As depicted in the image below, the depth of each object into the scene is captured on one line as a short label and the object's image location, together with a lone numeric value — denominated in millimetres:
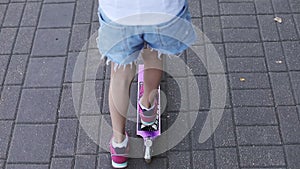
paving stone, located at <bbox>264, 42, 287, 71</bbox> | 3316
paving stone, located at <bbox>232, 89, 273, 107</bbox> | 3117
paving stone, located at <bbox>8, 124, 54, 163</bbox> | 2916
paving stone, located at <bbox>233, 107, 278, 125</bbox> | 3021
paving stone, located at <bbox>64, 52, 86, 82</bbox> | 3323
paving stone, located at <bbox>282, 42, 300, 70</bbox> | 3322
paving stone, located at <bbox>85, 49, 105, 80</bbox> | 3332
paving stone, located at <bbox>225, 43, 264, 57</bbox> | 3400
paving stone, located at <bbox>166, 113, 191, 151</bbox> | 2924
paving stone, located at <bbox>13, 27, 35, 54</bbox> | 3520
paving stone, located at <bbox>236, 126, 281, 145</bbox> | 2927
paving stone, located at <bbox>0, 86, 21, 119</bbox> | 3141
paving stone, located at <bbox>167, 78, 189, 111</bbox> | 3127
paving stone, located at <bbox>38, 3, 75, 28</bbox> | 3695
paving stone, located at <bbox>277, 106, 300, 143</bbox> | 2939
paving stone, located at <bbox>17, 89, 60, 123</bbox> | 3113
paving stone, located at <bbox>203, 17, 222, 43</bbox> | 3519
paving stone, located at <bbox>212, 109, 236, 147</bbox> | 2934
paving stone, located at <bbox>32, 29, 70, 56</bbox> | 3494
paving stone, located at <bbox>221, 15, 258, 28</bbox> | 3594
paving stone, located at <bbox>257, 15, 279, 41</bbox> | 3508
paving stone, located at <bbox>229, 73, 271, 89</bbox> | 3213
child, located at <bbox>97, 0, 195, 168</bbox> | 2070
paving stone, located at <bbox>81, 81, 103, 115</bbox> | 3138
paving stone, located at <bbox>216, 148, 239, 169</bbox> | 2826
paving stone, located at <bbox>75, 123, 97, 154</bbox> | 2926
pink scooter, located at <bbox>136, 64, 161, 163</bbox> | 2822
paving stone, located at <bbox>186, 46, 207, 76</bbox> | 3326
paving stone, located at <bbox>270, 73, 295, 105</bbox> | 3125
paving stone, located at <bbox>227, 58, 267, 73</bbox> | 3307
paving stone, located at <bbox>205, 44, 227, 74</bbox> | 3322
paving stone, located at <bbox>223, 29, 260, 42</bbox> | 3496
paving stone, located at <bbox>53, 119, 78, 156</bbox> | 2934
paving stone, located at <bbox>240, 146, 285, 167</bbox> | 2824
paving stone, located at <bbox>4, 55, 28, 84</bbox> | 3330
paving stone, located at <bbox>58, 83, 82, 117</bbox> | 3123
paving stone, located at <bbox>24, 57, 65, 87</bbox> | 3305
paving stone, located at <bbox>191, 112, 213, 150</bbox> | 2928
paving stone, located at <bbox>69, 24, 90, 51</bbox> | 3520
